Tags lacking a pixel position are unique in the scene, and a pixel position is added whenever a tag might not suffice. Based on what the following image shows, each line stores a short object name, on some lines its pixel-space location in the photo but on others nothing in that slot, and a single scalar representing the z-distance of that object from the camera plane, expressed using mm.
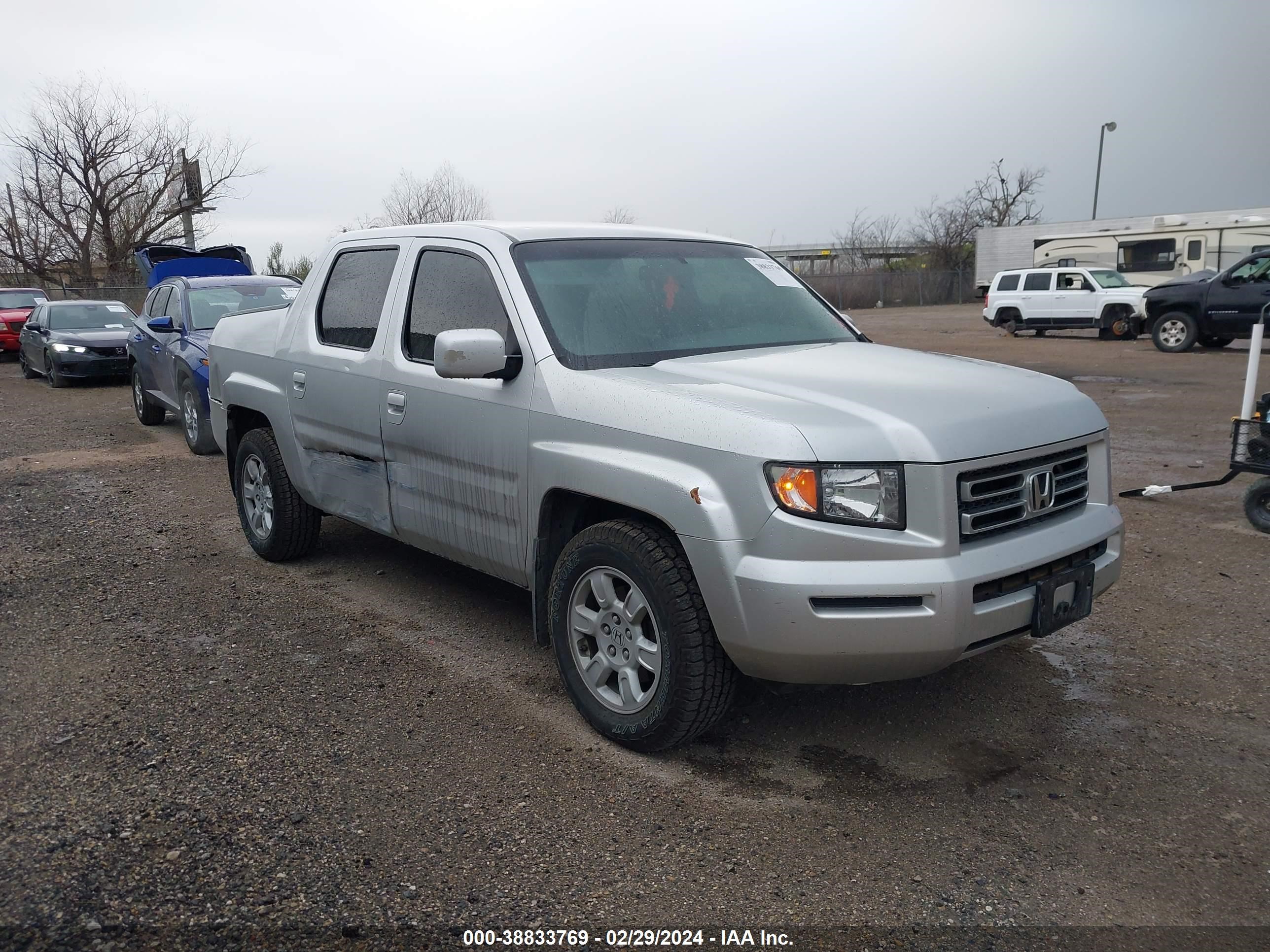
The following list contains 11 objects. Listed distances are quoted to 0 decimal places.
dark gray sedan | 16875
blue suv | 10062
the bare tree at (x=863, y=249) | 57156
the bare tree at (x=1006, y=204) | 58500
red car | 23719
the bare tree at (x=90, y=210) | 38938
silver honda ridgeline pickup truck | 3141
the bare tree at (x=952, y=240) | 53000
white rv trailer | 28292
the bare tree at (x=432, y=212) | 35906
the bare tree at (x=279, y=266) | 32625
